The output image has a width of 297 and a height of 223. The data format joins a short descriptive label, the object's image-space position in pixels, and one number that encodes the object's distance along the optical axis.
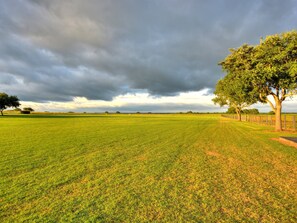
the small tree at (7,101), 82.50
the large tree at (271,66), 18.86
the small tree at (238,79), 21.48
